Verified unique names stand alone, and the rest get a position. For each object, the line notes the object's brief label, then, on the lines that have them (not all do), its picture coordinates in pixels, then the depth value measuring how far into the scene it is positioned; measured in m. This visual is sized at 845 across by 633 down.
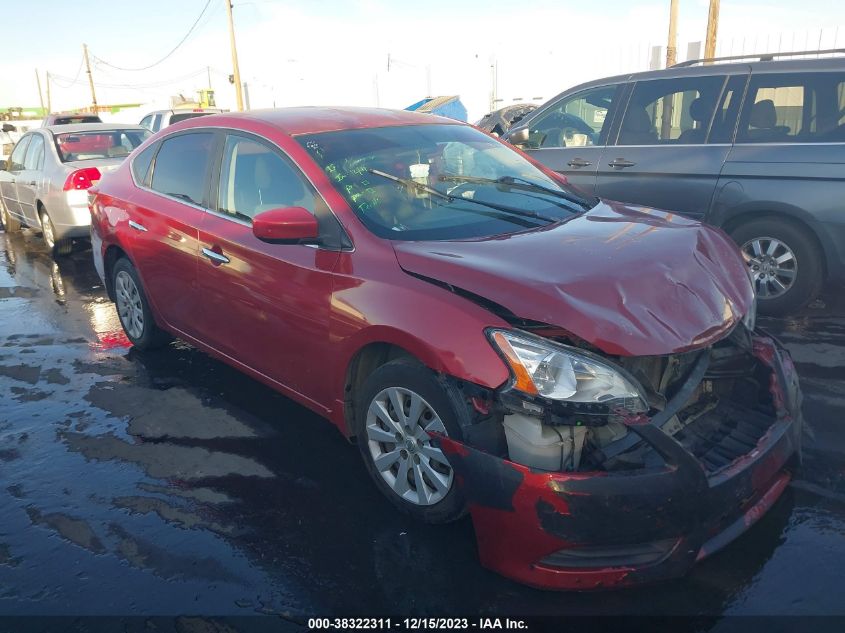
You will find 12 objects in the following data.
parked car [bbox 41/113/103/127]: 13.39
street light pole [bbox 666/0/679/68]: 17.05
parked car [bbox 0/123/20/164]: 13.29
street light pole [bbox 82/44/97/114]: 56.34
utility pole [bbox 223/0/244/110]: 31.67
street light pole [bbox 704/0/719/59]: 14.92
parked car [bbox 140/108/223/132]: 16.25
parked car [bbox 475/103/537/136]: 14.81
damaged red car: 2.40
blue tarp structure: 21.84
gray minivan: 5.31
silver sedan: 8.47
